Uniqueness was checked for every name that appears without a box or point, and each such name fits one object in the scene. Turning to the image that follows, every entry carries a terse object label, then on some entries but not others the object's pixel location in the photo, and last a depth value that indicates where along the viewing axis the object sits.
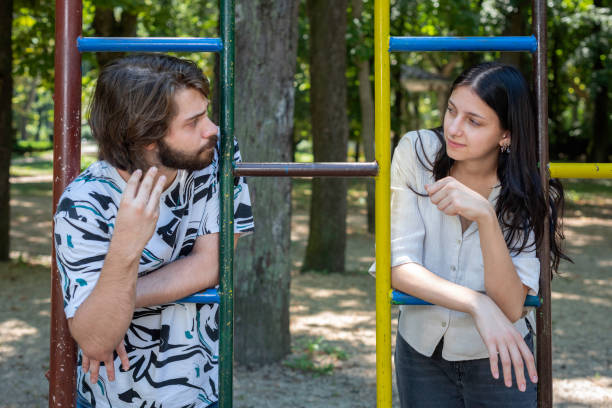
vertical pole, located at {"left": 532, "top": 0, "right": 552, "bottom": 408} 1.74
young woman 1.67
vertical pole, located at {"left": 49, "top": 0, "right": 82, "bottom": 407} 1.79
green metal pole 1.70
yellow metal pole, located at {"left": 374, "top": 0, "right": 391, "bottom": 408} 1.72
